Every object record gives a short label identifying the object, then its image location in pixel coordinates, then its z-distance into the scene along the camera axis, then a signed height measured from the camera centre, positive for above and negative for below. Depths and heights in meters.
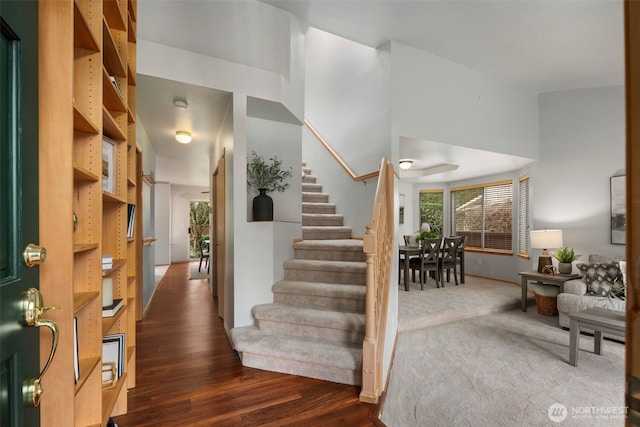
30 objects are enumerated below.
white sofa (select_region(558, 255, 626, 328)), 3.26 -0.94
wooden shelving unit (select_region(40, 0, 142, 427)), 0.93 +0.12
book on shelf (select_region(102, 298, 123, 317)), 1.63 -0.52
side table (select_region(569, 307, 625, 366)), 2.44 -0.91
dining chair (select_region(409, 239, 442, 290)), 4.89 -0.72
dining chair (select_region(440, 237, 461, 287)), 5.18 -0.61
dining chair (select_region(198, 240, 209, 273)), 8.20 -0.94
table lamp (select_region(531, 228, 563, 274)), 4.19 -0.34
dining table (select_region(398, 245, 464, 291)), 4.79 -0.59
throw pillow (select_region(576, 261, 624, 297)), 3.42 -0.73
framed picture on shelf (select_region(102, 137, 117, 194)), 1.60 +0.31
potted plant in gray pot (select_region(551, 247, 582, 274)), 4.08 -0.58
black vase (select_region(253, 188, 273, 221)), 3.15 +0.12
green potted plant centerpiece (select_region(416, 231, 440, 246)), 5.56 -0.31
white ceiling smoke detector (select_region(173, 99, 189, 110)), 2.99 +1.23
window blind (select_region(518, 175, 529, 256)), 5.52 +0.06
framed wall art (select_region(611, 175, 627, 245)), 4.01 +0.13
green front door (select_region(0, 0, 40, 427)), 0.69 +0.05
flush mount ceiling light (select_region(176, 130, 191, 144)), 3.93 +1.16
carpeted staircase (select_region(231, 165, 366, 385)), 2.32 -0.92
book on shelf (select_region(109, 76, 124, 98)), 1.67 +0.82
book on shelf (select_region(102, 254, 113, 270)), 1.57 -0.23
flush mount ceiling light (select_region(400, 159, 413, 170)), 5.34 +1.07
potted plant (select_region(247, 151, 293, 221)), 3.17 +0.51
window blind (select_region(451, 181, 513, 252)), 6.17 +0.11
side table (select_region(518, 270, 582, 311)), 3.91 -0.83
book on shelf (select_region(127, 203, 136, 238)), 2.15 +0.02
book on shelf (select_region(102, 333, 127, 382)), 1.78 -0.83
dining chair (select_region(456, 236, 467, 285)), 5.50 -0.71
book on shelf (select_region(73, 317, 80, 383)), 1.14 -0.58
